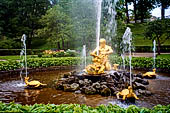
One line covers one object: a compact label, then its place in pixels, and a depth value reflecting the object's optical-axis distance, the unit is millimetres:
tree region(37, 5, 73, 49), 26741
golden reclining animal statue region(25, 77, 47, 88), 8273
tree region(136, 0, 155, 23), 43238
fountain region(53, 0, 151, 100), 7297
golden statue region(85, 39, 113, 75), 8805
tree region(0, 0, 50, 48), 31766
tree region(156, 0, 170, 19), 39794
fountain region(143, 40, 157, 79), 10516
